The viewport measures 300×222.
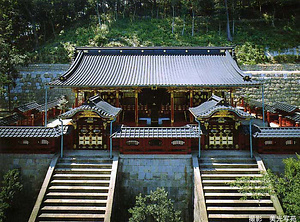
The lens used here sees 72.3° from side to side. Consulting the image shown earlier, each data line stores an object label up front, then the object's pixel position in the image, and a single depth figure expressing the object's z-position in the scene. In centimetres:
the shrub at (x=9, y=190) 861
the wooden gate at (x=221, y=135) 1177
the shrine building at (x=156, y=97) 1116
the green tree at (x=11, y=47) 2131
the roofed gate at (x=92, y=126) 1141
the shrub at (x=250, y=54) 2989
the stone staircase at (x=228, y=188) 868
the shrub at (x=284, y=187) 728
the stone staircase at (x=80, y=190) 871
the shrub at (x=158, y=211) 832
